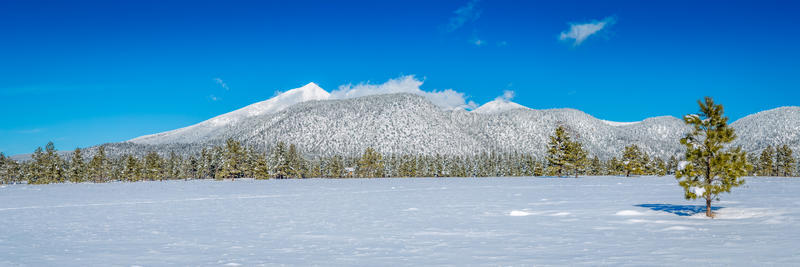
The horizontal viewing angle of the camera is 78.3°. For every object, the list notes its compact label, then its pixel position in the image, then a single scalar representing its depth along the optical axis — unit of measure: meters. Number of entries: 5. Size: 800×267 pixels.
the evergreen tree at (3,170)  125.00
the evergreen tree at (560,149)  81.44
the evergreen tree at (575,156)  81.62
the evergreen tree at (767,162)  117.75
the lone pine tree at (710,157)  21.98
